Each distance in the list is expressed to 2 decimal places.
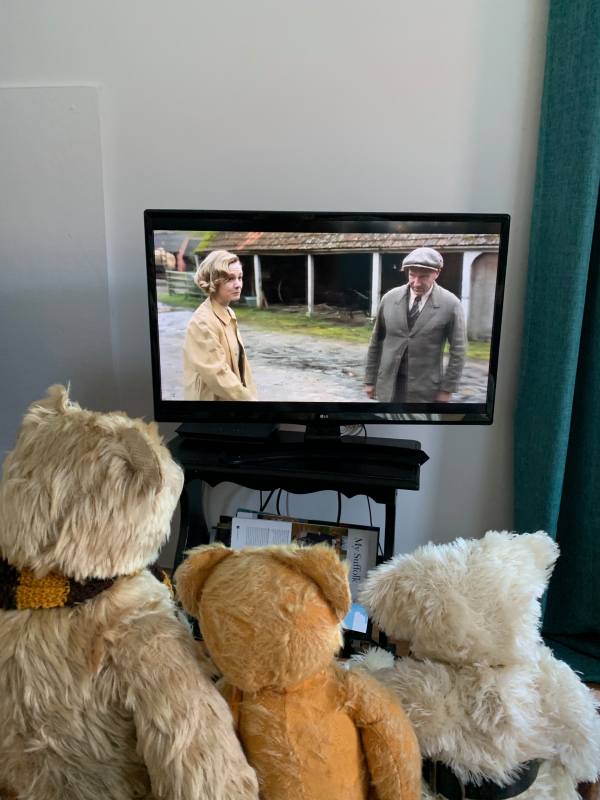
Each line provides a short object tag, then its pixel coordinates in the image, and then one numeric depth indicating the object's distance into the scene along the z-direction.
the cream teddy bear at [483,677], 0.98
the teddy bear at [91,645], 0.81
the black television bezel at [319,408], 1.39
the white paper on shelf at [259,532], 1.58
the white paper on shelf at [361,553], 1.55
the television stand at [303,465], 1.40
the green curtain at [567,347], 1.47
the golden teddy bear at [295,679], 0.82
